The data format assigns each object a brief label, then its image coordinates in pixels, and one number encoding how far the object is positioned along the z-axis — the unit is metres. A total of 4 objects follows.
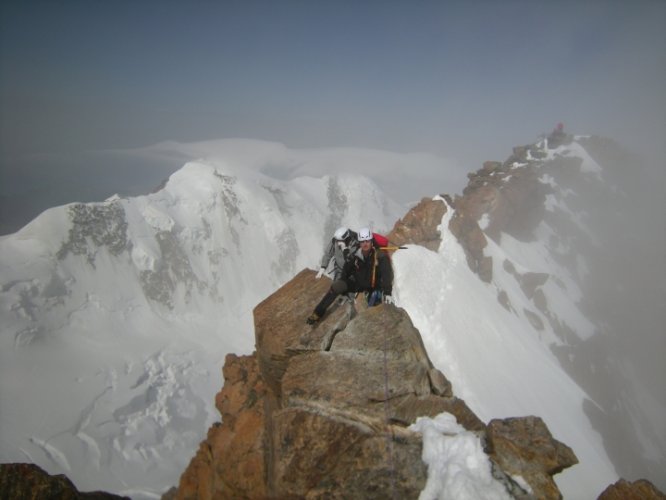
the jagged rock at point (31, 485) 7.72
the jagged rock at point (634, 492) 8.66
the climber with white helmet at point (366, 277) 9.88
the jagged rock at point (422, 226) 39.56
